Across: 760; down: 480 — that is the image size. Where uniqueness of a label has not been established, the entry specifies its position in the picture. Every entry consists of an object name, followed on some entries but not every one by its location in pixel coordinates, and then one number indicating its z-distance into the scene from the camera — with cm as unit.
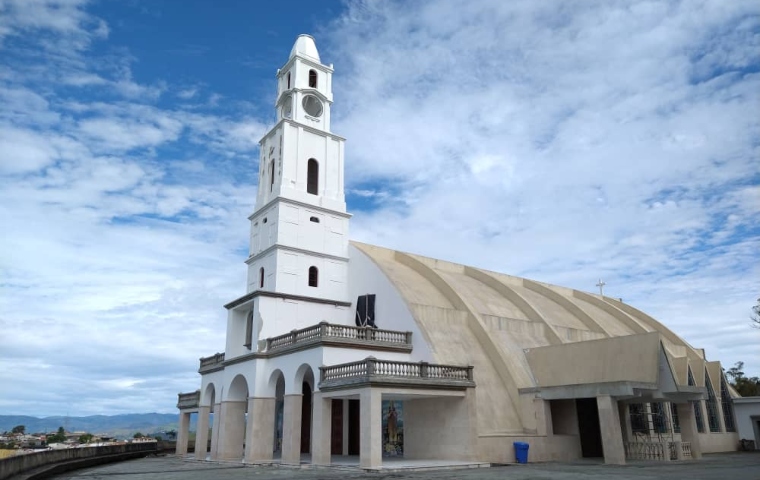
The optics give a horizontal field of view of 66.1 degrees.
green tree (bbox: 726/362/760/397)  5625
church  2509
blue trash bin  2548
